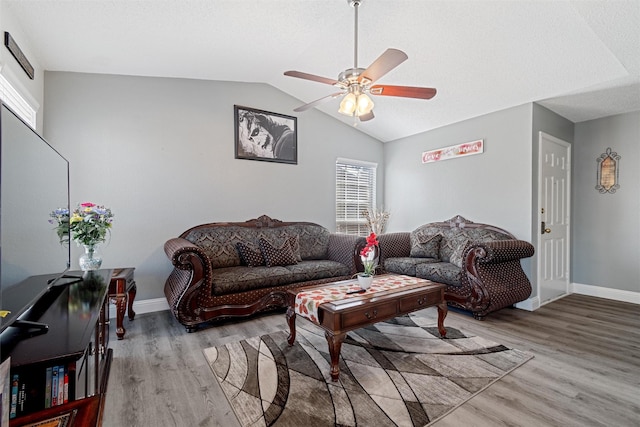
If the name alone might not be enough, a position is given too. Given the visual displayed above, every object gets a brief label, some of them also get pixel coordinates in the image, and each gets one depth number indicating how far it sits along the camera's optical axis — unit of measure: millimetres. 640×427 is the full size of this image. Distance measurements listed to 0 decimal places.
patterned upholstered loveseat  3100
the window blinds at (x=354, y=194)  5035
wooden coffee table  2033
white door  3680
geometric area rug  1694
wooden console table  912
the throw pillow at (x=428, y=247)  4055
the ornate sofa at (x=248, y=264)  2799
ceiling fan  2186
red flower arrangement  2507
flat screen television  1146
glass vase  2477
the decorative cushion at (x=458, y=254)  3615
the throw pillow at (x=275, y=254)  3553
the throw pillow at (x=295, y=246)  3861
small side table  2590
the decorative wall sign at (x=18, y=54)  2078
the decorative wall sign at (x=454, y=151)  4062
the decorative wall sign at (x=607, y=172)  3914
